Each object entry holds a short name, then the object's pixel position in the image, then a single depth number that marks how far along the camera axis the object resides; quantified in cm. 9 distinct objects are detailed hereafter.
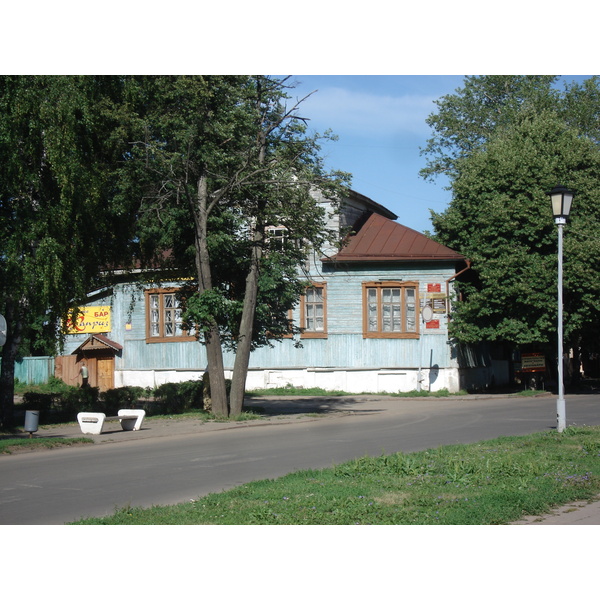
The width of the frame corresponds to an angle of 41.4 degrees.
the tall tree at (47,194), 1914
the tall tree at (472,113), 5150
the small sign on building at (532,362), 3638
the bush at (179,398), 2753
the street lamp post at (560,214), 1645
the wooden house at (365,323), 3694
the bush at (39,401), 2561
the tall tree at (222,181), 2222
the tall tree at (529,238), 3350
